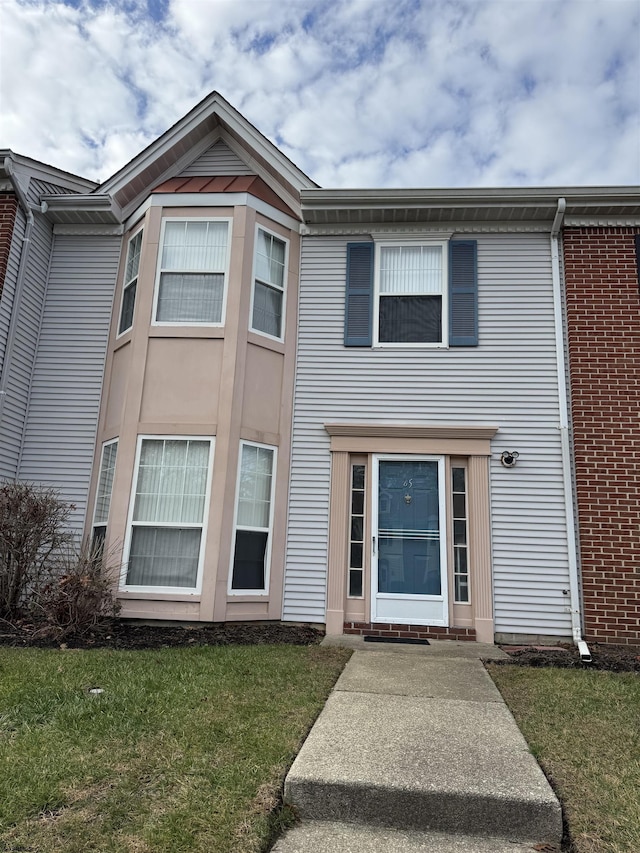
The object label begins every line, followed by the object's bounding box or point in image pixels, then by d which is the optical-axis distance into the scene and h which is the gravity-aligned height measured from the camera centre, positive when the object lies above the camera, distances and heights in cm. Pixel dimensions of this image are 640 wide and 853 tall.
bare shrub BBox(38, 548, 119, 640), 607 -77
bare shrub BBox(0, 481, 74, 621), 657 -22
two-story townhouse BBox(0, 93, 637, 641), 712 +185
